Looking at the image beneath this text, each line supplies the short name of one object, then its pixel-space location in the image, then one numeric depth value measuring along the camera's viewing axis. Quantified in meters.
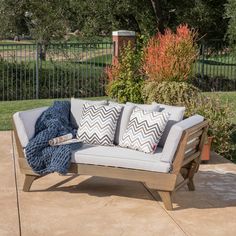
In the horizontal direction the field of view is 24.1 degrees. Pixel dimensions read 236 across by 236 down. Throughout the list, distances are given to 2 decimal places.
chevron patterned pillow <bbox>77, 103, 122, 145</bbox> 6.42
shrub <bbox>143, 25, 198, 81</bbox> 8.59
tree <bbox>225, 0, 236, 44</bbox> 16.24
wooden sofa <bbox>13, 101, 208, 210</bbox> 5.54
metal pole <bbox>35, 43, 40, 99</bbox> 16.12
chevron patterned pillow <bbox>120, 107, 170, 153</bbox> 6.04
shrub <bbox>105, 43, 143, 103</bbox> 9.17
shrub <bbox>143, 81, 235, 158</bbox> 8.12
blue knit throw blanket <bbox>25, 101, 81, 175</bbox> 5.83
